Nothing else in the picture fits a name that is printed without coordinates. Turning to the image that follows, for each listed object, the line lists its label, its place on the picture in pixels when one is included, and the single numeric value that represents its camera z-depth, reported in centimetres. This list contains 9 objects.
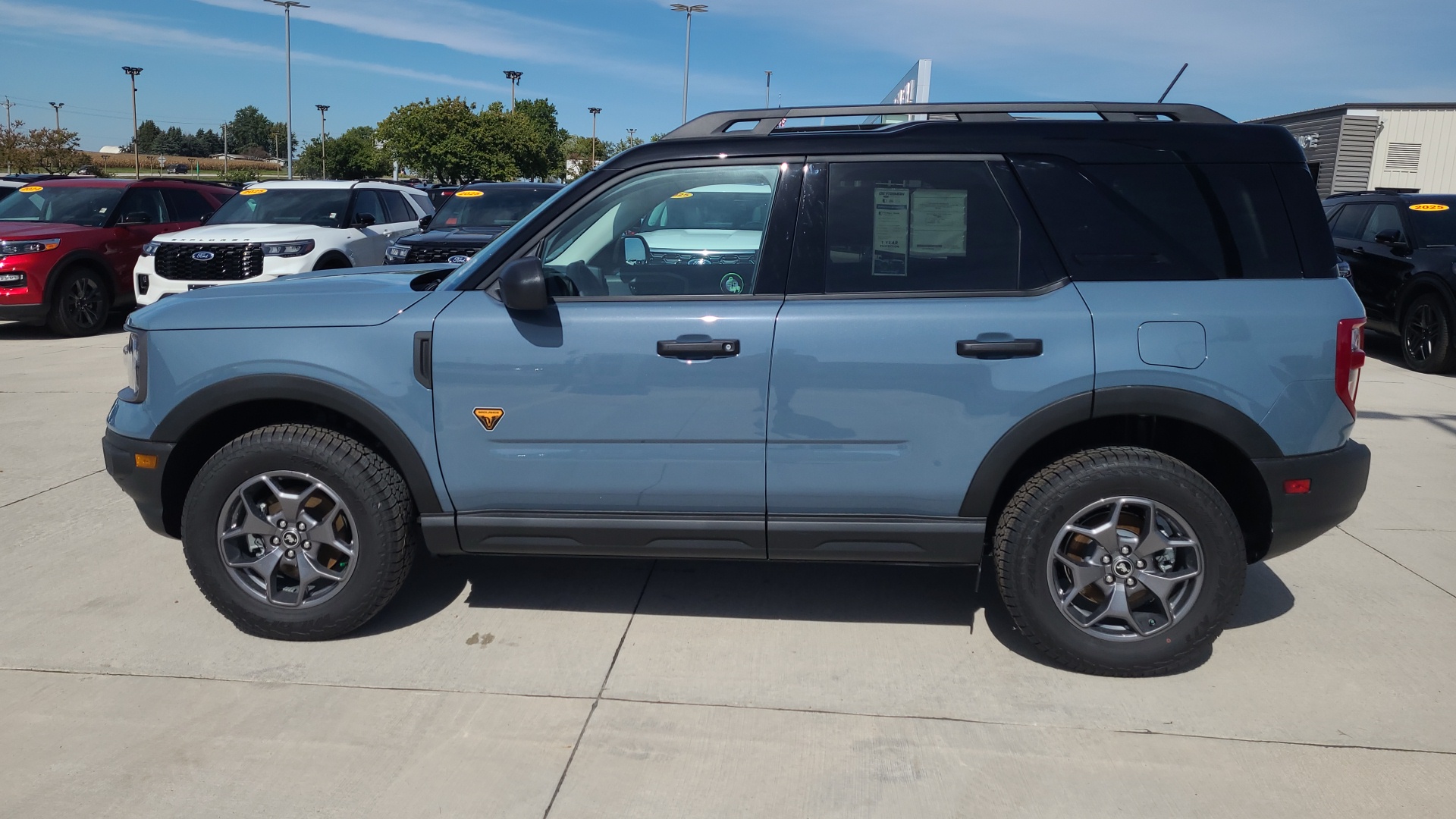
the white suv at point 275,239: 1038
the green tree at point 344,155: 9544
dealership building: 2191
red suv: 1137
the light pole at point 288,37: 4072
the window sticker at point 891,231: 355
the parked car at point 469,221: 1034
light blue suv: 340
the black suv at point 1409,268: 1002
